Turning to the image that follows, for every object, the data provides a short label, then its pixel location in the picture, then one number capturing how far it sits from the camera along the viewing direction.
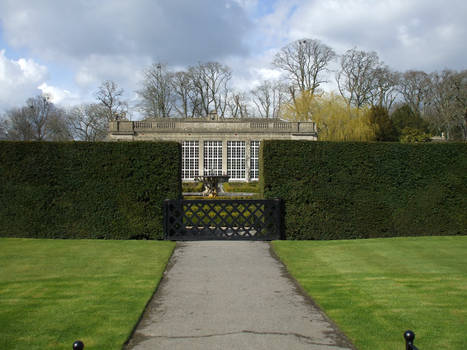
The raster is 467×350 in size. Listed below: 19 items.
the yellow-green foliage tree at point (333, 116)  44.03
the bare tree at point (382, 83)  52.72
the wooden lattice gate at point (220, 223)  12.49
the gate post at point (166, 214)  12.55
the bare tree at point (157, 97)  57.00
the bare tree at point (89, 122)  55.50
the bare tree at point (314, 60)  53.00
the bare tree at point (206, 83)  61.22
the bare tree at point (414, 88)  55.84
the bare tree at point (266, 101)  63.93
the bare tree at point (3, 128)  54.47
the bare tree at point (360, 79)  52.56
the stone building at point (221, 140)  44.56
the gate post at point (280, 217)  12.55
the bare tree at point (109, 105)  55.12
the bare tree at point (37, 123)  53.00
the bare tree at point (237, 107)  63.84
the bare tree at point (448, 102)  48.03
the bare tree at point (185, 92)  59.97
